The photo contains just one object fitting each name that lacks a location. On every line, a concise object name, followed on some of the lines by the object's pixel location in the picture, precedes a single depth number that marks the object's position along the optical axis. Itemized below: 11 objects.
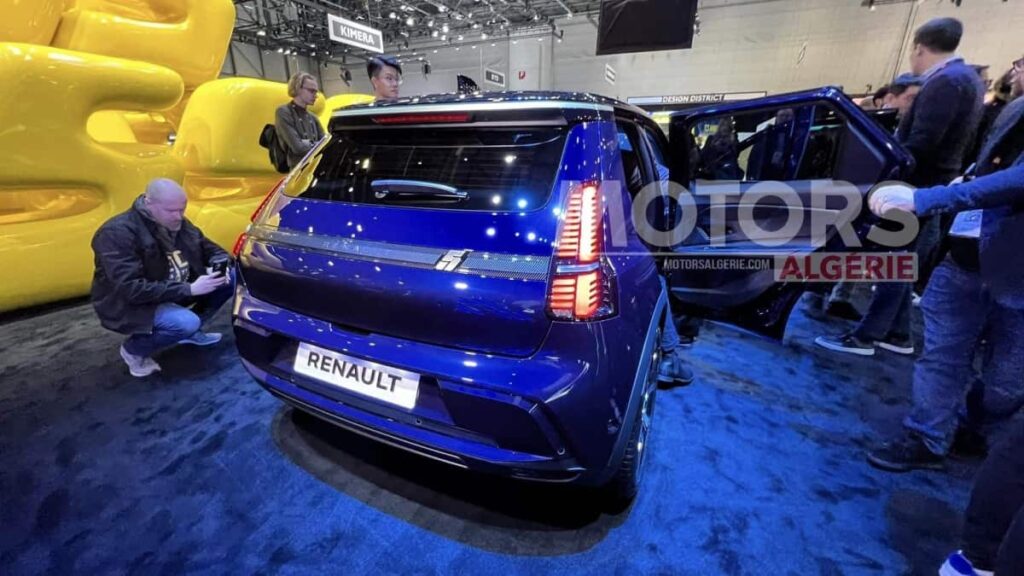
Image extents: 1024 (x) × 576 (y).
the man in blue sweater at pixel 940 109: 2.23
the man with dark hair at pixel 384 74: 3.51
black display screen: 6.87
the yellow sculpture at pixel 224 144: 3.96
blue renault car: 1.14
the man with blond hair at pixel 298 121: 3.53
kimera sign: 9.26
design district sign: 12.80
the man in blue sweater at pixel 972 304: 1.44
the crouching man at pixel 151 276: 2.19
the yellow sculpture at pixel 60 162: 2.72
